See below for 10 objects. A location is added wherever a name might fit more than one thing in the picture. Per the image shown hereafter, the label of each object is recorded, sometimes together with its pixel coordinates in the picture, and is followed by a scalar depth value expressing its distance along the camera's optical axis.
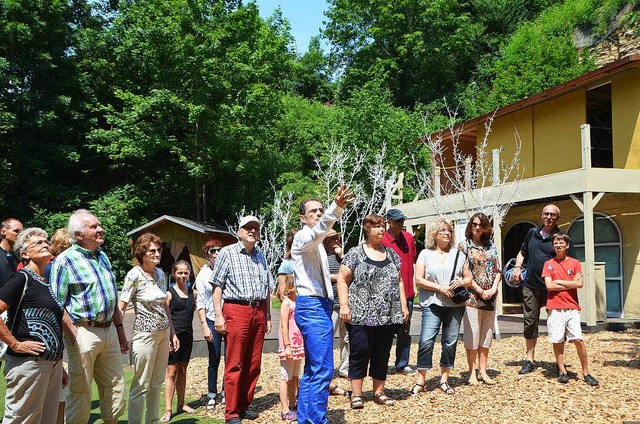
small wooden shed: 22.48
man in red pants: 5.75
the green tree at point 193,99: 25.88
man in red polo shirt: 7.30
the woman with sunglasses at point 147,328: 5.39
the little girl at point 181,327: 6.55
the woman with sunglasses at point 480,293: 6.76
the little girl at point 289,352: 5.90
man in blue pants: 5.07
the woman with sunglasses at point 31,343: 4.22
